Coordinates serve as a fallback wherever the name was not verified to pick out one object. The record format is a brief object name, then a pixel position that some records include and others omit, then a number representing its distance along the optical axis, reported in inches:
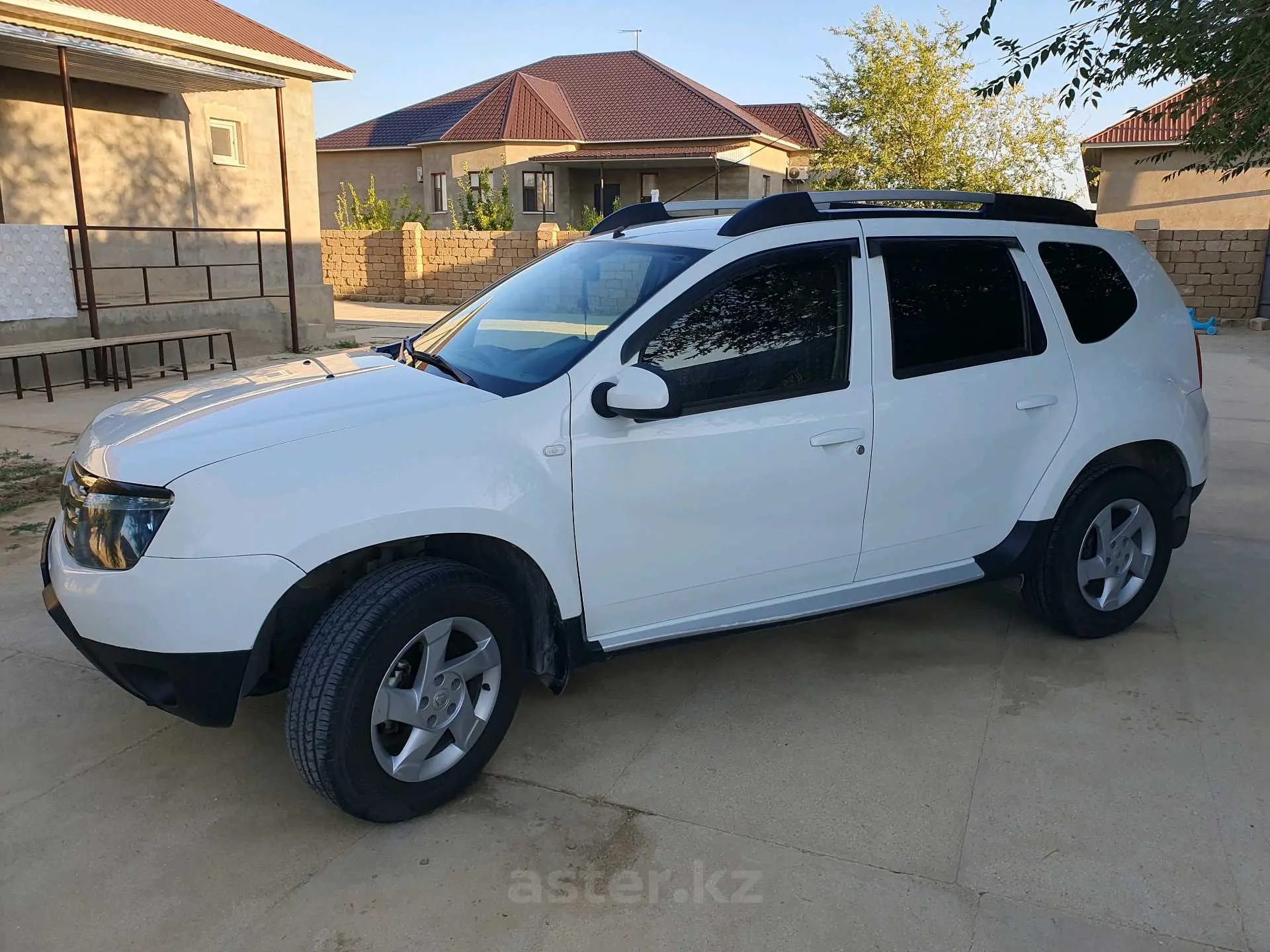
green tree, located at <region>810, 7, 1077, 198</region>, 989.2
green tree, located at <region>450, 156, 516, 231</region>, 1178.0
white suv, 112.8
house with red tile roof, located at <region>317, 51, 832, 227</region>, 1363.2
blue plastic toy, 716.0
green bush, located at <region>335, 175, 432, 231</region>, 1203.2
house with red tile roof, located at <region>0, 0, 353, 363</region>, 464.1
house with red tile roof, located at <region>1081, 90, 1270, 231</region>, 984.9
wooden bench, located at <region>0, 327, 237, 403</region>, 418.9
